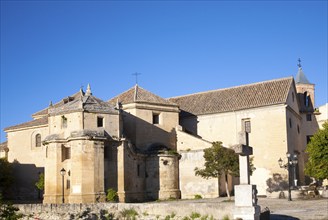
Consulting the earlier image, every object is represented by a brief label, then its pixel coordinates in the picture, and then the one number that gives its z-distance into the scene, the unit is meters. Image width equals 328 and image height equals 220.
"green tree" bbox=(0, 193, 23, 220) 20.21
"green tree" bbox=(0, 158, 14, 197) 45.62
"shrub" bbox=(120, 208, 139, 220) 25.34
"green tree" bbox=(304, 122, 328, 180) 38.12
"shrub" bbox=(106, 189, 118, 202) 35.19
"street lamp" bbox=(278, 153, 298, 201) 32.24
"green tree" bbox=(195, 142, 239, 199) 36.03
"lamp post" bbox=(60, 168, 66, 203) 34.19
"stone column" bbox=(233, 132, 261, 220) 18.19
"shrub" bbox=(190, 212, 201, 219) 21.67
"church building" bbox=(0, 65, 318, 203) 35.97
